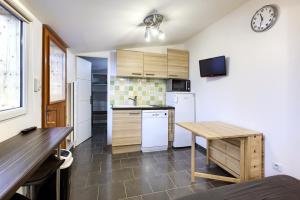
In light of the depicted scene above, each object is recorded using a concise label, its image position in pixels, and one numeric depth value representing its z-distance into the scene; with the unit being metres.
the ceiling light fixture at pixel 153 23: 2.38
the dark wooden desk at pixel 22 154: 0.72
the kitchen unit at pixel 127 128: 3.25
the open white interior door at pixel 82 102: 3.69
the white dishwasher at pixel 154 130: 3.37
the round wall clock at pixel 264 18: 1.95
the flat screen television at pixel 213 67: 2.68
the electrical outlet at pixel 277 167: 1.90
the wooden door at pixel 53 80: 2.13
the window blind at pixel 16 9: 1.32
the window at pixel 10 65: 1.35
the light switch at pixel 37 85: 1.89
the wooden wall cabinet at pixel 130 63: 3.46
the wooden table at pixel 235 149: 1.98
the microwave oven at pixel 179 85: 3.79
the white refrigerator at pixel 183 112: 3.54
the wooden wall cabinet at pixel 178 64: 3.79
